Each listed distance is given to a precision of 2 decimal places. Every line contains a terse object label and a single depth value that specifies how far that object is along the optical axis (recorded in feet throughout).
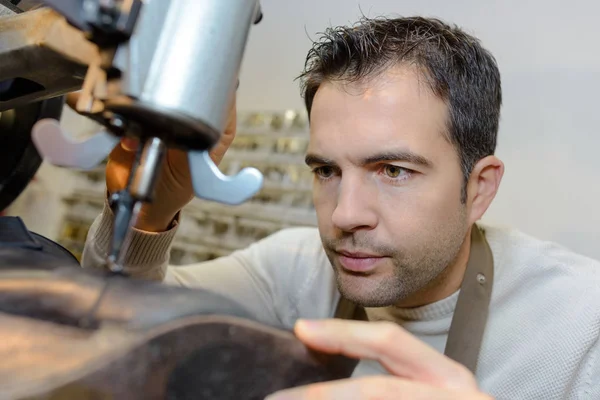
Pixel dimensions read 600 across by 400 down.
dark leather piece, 0.97
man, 2.53
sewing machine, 0.99
